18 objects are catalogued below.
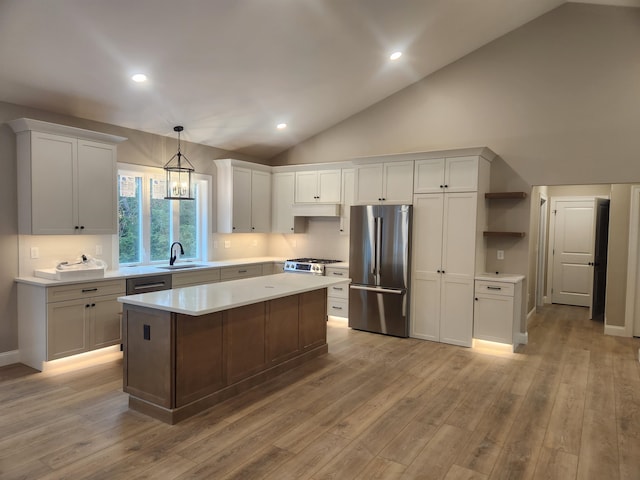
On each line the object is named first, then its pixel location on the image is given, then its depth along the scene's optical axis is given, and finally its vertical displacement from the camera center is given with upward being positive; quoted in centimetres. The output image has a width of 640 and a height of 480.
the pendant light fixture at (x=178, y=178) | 504 +61
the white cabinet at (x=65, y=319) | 394 -95
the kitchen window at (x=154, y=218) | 519 +7
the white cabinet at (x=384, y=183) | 535 +58
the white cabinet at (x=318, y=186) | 632 +62
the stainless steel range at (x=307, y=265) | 591 -57
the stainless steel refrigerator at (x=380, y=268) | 533 -53
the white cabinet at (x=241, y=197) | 624 +43
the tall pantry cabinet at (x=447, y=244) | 495 -19
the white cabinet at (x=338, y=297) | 595 -101
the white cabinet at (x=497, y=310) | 477 -94
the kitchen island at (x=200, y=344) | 303 -95
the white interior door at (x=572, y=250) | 751 -36
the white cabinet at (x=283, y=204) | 674 +35
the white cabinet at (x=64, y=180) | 400 +43
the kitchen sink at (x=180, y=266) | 529 -55
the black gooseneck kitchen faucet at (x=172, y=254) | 557 -41
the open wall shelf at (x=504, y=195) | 505 +42
